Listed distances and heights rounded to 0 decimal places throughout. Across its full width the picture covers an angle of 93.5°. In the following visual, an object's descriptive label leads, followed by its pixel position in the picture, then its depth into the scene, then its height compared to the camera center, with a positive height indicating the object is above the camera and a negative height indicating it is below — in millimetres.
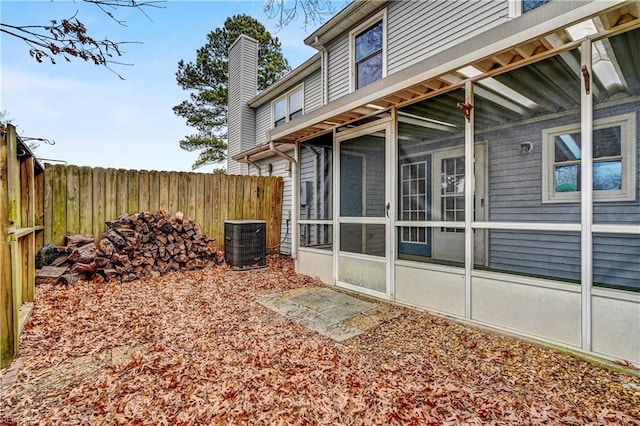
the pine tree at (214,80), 14695 +6469
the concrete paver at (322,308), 3146 -1230
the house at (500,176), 2412 +383
